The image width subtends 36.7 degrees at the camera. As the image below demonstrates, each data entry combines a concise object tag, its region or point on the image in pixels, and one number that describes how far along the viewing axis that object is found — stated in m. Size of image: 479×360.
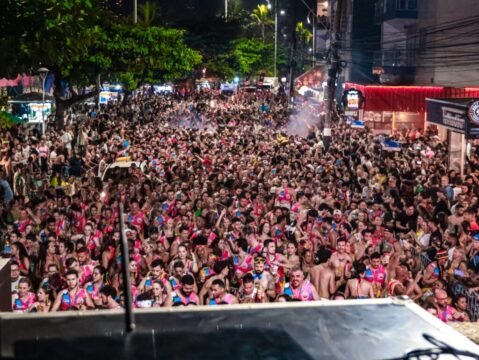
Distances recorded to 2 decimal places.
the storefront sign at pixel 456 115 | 18.34
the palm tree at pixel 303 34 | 120.75
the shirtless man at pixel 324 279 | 10.21
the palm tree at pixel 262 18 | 113.12
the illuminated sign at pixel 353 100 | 32.53
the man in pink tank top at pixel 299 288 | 9.37
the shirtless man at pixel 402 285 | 9.85
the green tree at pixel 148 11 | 41.87
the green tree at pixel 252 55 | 87.12
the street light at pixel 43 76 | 26.42
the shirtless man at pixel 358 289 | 9.63
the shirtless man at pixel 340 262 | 10.45
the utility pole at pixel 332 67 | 26.42
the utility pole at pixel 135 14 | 35.50
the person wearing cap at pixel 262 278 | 9.66
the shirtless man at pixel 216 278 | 9.41
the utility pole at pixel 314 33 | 79.50
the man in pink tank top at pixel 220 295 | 9.06
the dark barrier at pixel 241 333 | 3.85
